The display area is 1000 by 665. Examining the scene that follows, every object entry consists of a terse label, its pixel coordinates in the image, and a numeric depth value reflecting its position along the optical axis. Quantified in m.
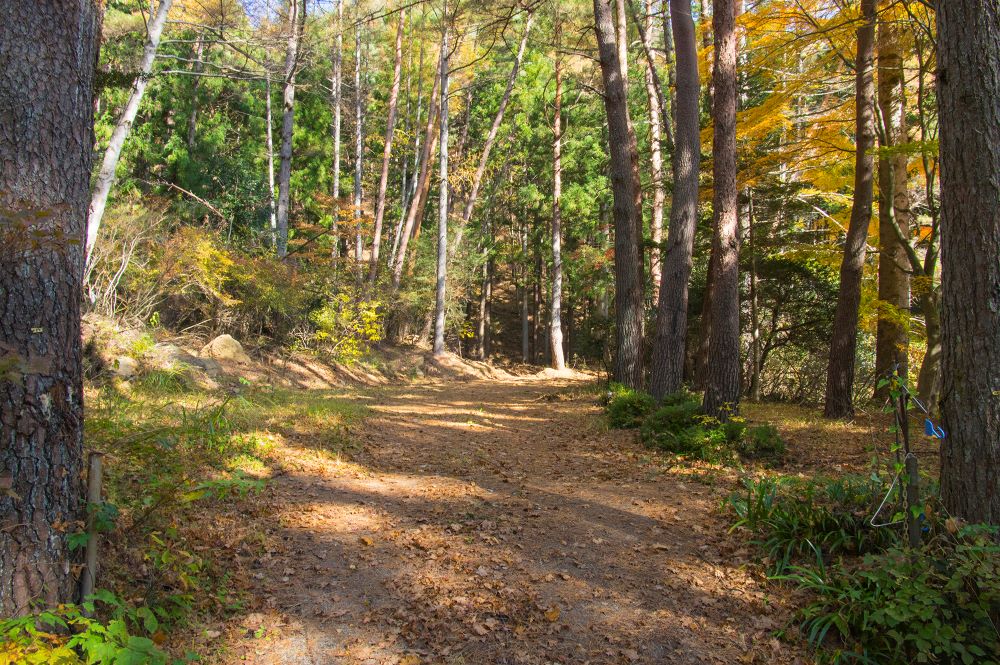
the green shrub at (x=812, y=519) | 4.02
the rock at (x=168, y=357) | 8.77
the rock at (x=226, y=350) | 11.41
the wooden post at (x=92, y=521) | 2.93
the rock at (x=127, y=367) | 8.00
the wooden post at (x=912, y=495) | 3.45
